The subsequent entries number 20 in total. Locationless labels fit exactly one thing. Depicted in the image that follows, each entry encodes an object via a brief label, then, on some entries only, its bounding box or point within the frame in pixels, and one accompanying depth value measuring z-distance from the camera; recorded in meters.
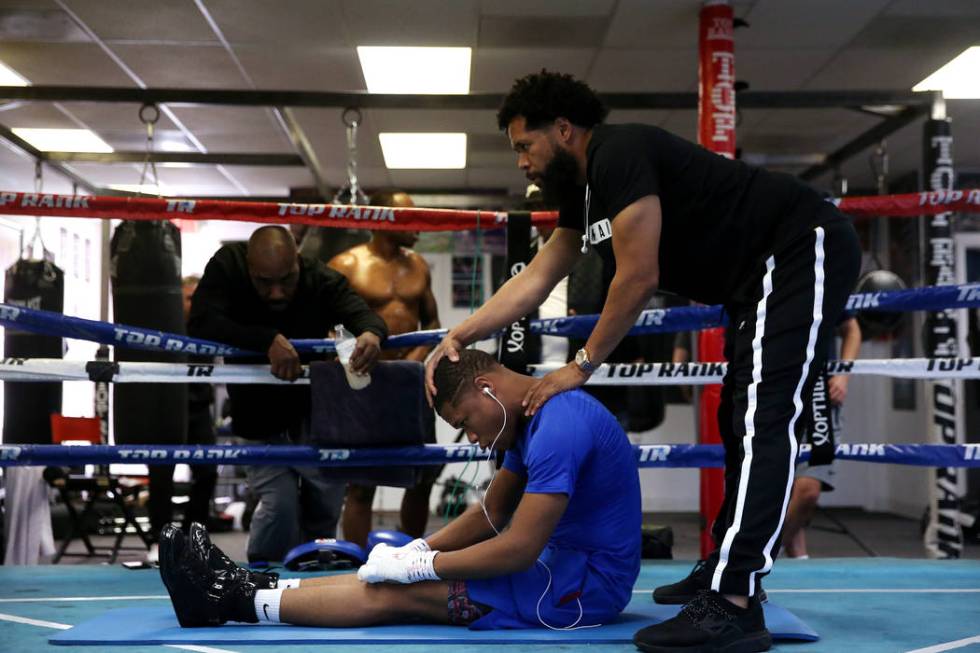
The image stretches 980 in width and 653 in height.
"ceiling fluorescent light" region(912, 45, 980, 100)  6.66
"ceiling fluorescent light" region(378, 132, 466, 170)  8.37
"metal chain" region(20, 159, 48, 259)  5.36
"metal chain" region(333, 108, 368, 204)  4.23
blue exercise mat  2.08
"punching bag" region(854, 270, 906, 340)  5.34
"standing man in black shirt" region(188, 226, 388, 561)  3.51
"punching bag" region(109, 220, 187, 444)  4.39
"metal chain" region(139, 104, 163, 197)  4.36
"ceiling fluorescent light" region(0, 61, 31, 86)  6.89
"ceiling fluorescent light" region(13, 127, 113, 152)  8.47
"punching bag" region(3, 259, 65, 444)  5.63
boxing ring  2.66
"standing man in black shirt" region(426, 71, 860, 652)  2.04
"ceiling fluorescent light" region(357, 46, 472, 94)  6.64
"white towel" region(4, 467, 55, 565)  5.19
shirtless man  4.89
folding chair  5.57
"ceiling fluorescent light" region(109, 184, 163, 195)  9.89
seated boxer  2.16
